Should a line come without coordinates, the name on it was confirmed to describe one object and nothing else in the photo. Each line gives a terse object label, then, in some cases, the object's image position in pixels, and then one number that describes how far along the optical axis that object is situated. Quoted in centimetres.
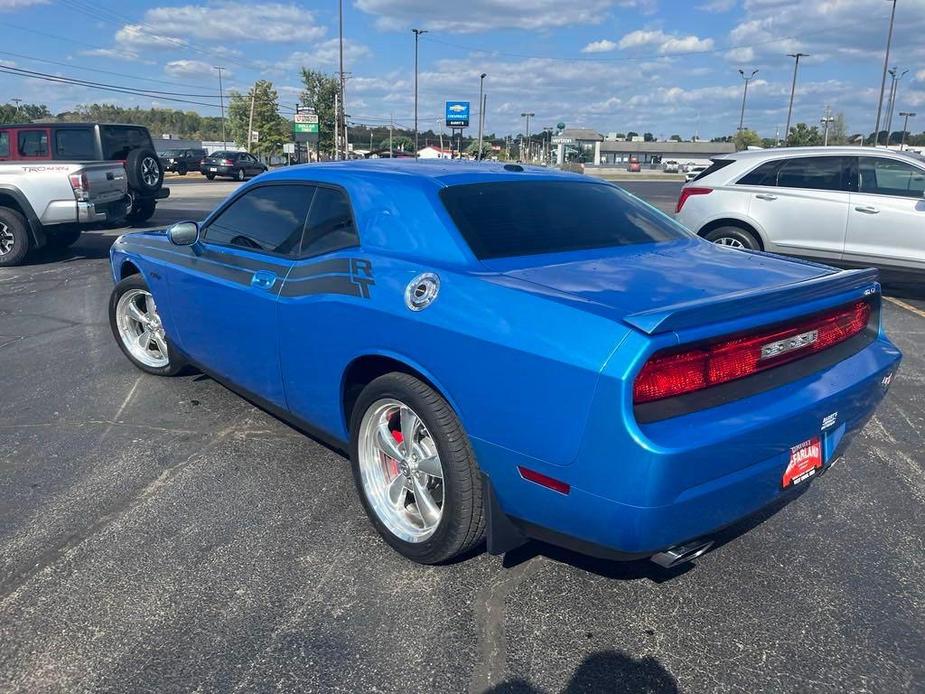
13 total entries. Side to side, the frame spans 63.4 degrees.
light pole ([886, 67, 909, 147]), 5747
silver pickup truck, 1017
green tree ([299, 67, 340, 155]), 6338
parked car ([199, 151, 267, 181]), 3866
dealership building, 11002
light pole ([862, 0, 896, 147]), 4338
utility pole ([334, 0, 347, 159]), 4676
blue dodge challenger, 221
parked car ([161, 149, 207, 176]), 4484
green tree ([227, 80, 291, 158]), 6362
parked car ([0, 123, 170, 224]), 1121
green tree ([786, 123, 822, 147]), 7138
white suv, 788
